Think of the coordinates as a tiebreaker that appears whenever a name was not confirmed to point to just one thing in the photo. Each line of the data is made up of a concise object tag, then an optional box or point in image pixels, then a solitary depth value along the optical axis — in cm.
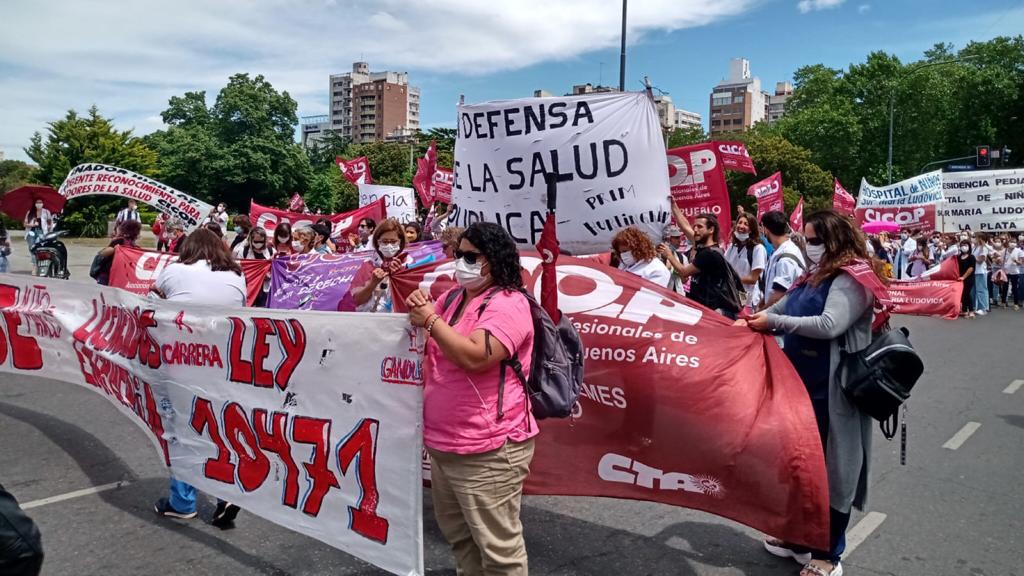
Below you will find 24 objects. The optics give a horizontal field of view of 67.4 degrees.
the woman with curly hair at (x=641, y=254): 617
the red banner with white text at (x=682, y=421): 345
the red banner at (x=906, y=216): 1858
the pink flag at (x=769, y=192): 1443
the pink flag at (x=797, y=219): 1634
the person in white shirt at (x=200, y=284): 432
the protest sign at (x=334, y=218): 1305
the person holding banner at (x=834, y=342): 359
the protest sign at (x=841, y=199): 1998
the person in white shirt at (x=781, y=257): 590
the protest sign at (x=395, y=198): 1709
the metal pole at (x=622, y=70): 1878
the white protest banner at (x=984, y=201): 1725
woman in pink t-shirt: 281
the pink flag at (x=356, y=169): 1969
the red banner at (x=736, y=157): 1110
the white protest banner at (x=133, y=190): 1174
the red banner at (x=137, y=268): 863
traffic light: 2708
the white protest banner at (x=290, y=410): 315
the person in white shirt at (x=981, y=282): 1750
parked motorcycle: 1332
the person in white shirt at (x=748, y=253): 719
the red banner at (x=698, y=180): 855
